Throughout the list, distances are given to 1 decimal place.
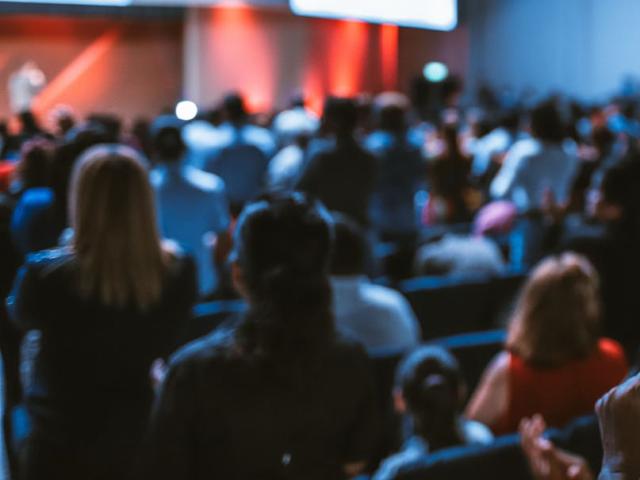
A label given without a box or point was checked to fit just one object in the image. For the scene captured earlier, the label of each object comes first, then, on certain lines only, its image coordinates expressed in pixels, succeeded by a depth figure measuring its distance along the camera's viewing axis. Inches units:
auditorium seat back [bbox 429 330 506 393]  128.4
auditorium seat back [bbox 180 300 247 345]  136.5
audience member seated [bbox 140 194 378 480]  62.6
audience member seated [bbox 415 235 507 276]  176.1
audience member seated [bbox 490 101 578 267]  193.0
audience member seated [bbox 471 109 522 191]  297.6
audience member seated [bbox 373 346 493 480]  95.1
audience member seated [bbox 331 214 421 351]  118.4
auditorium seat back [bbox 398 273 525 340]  163.3
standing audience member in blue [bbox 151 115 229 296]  149.5
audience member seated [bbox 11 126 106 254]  73.7
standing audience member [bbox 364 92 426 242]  206.7
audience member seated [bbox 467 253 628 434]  104.8
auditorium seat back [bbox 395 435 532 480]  81.9
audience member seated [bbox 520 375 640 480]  22.1
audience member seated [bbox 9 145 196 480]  77.5
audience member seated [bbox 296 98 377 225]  181.9
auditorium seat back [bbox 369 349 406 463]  120.0
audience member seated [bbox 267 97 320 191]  219.8
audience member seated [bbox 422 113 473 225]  241.3
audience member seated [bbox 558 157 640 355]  152.6
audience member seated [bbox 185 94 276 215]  222.2
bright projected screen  494.6
